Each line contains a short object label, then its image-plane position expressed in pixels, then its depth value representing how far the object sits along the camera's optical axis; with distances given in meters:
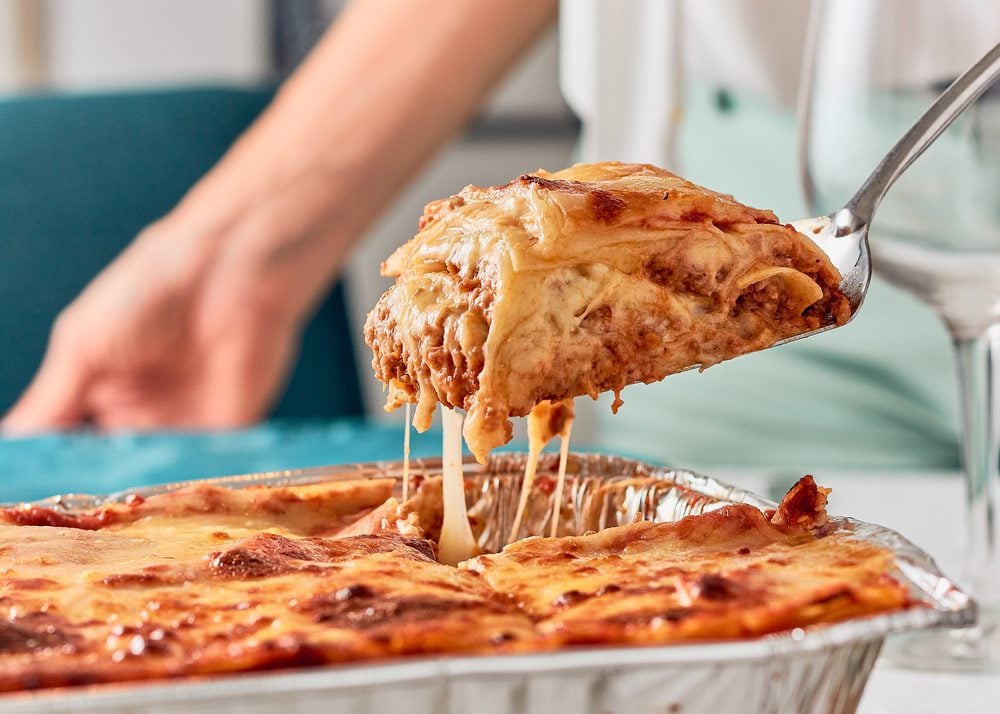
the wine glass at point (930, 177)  0.82
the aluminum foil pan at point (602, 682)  0.52
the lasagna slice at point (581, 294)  0.75
